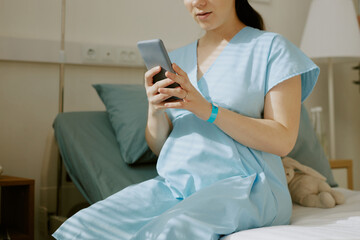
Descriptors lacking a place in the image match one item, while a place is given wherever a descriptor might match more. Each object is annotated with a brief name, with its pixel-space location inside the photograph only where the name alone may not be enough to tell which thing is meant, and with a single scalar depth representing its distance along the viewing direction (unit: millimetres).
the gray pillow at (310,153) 2072
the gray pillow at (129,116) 1800
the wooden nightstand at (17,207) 1794
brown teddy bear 1646
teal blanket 1717
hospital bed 1690
